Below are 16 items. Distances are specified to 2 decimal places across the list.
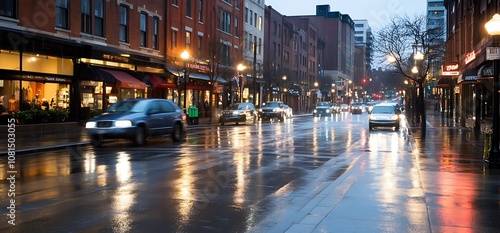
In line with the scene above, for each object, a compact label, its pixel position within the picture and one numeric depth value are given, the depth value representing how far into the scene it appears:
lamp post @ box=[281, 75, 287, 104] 67.78
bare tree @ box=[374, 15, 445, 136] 37.18
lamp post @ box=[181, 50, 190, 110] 34.28
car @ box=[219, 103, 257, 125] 38.12
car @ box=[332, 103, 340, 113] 76.79
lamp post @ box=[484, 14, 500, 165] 12.98
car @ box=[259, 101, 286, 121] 46.25
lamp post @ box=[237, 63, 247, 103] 45.43
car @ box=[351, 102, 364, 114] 75.50
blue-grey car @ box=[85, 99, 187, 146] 18.84
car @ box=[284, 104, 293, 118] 54.11
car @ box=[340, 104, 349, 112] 93.63
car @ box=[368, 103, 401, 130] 32.78
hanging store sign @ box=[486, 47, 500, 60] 13.03
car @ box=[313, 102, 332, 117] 63.72
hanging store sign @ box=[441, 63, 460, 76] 33.03
